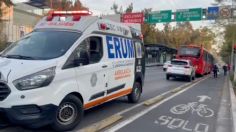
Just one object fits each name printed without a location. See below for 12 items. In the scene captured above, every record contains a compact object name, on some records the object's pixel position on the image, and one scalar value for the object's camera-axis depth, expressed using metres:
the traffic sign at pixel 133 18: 39.06
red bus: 33.44
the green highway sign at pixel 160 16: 39.81
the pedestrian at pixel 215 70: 36.44
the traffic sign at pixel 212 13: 33.44
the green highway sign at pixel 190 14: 37.55
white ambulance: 5.96
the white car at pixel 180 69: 25.83
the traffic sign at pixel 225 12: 29.30
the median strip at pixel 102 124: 6.93
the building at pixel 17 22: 46.59
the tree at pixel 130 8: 69.34
